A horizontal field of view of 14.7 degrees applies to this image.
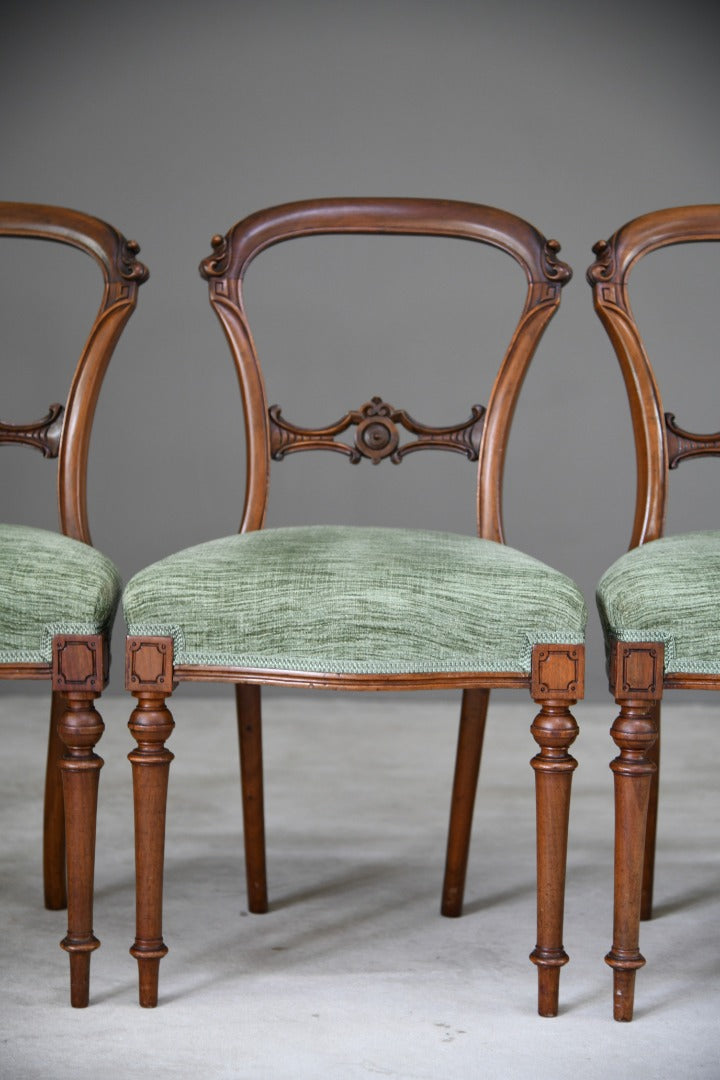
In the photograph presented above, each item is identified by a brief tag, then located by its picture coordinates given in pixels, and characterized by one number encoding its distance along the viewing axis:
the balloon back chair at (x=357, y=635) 2.65
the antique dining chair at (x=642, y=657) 2.66
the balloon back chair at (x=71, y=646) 2.68
